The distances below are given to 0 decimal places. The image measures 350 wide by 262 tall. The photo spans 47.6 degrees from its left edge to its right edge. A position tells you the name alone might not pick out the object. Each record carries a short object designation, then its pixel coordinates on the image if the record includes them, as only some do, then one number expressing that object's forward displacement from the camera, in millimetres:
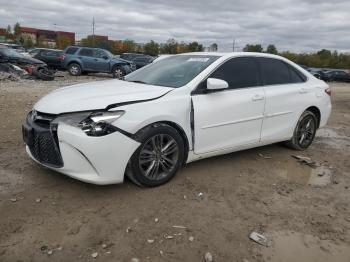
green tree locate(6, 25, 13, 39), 93438
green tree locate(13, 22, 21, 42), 93938
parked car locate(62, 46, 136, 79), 21828
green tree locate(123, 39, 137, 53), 79625
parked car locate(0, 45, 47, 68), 19500
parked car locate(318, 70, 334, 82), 38578
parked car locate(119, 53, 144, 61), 28478
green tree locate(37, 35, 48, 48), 88000
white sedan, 3996
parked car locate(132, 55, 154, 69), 27291
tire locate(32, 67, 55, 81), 18688
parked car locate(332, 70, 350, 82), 39344
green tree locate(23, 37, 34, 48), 80025
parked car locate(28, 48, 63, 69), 23261
